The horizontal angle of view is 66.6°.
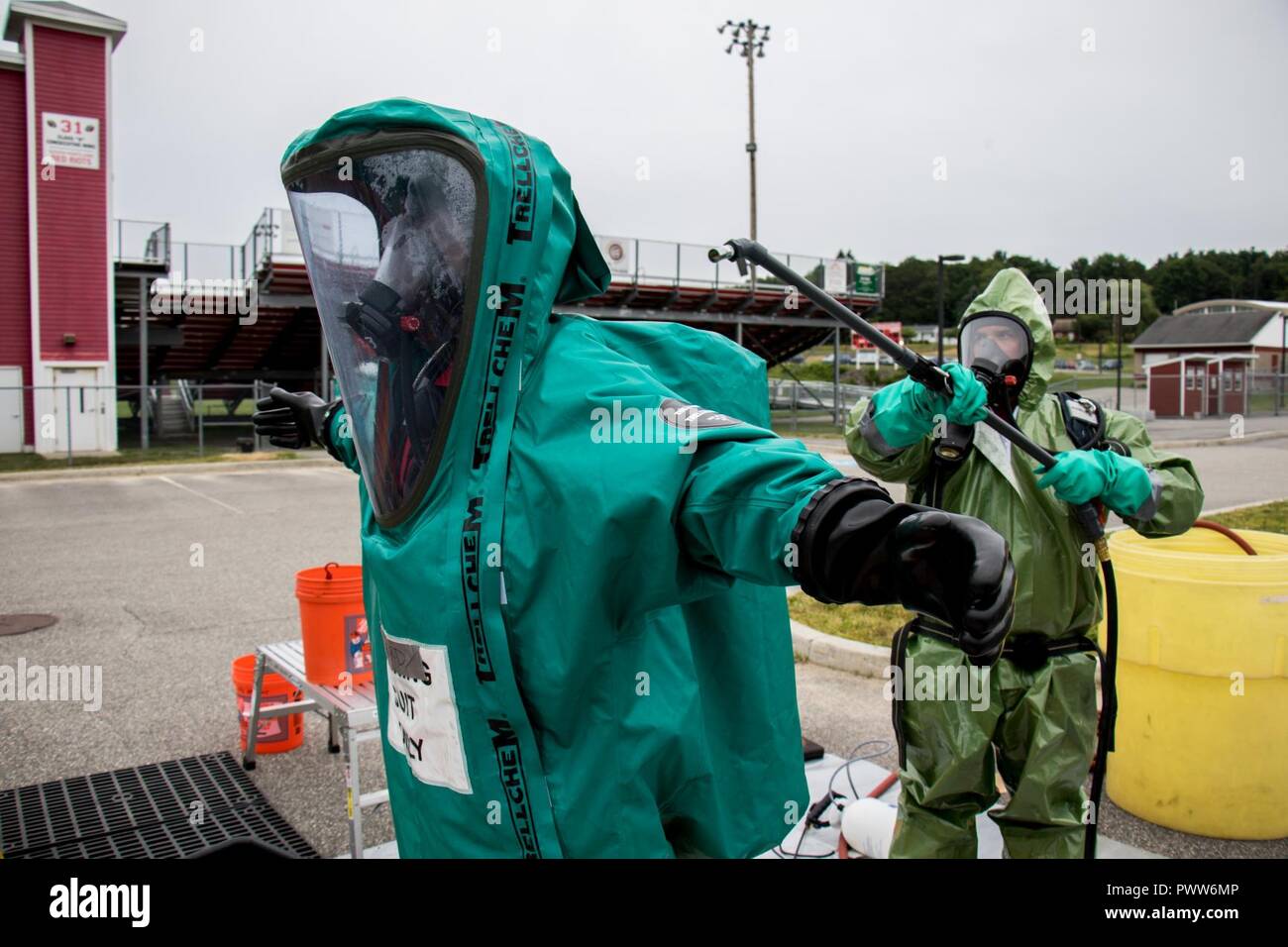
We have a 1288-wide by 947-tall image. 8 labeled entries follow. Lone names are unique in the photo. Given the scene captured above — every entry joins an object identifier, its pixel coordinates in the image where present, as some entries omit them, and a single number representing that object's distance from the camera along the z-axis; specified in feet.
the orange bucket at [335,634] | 13.15
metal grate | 12.25
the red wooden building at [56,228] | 63.31
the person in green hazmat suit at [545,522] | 4.48
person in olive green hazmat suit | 9.18
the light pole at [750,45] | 100.58
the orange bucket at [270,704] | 15.67
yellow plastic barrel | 11.93
